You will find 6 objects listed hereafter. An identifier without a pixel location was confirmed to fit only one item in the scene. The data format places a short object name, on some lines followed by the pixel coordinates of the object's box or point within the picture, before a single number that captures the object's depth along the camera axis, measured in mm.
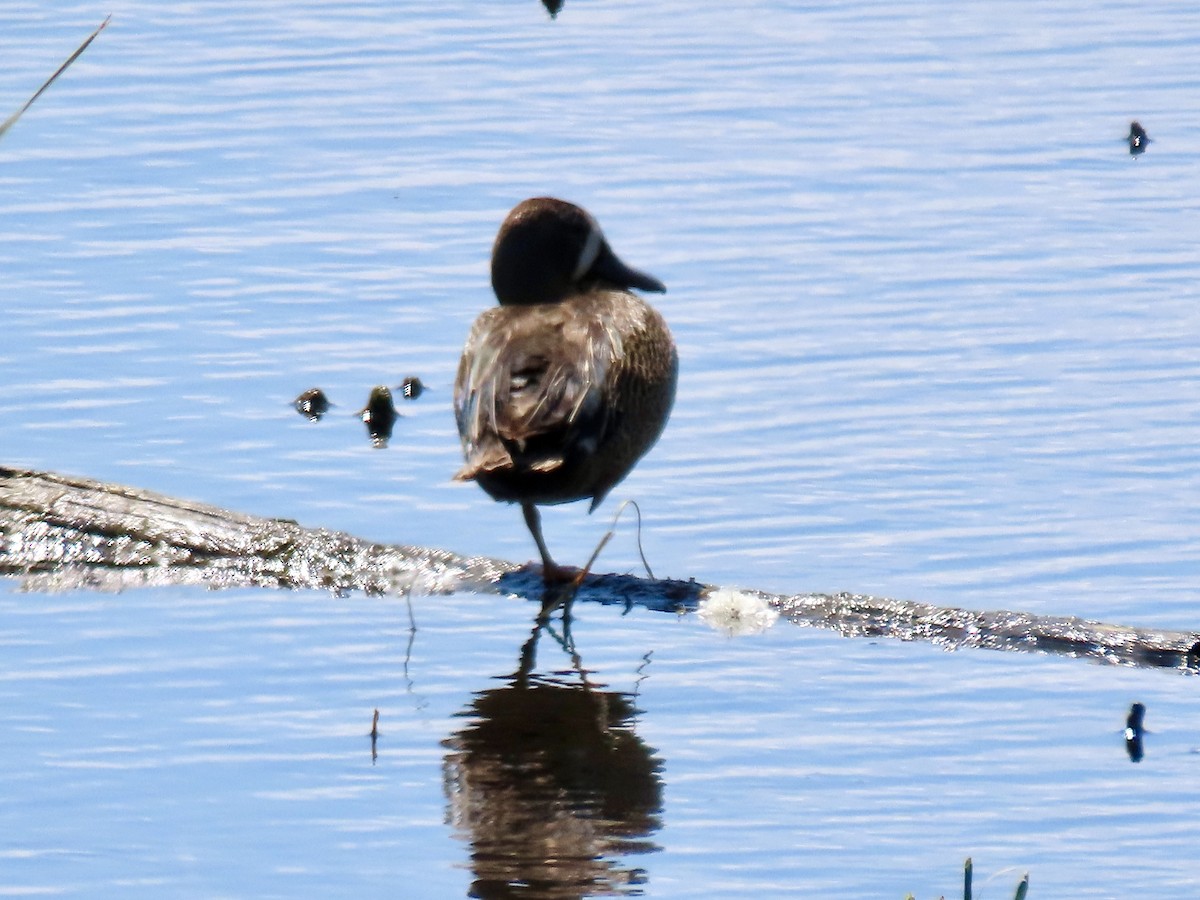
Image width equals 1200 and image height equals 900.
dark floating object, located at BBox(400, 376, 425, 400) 20172
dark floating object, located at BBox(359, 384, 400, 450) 19250
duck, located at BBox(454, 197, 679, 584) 13969
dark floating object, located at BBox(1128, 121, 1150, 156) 26319
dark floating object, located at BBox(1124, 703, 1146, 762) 12391
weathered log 13891
